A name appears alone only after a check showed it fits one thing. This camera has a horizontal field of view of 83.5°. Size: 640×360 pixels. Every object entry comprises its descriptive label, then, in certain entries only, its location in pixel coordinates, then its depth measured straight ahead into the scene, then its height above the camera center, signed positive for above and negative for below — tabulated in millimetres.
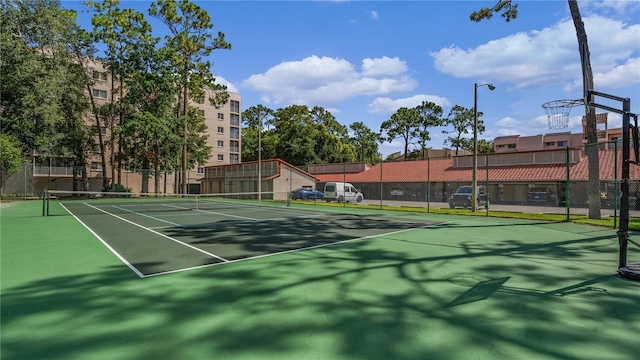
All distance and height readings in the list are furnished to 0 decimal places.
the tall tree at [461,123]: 61375 +10336
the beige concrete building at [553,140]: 62969 +8165
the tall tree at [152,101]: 38562 +8929
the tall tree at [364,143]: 80644 +8919
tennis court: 7301 -1572
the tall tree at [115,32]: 38562 +16151
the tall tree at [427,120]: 61344 +10783
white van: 31906 -994
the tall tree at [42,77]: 32594 +9861
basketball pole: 5824 +48
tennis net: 18803 -1701
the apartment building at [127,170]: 43872 +3875
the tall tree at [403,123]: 62497 +10644
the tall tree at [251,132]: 77250 +10959
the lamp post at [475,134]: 18923 +2627
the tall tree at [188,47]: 39000 +14825
